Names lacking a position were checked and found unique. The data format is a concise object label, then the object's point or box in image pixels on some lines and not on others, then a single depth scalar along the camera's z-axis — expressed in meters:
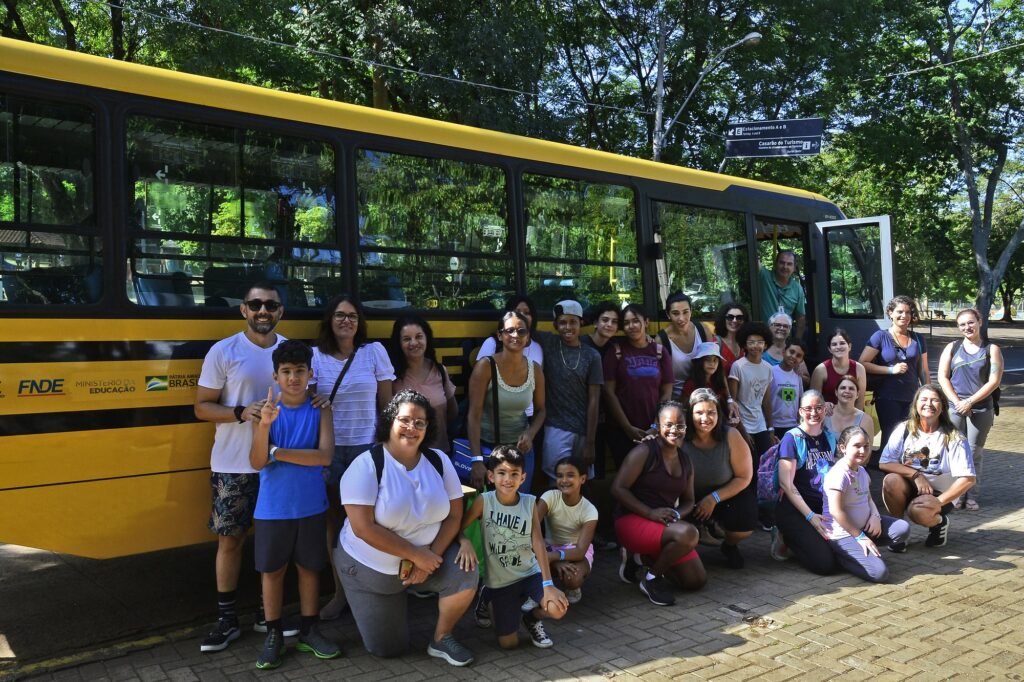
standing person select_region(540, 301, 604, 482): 5.86
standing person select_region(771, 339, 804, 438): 7.26
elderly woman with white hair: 7.36
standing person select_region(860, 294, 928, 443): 7.75
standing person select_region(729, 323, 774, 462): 6.79
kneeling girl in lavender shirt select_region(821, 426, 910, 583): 5.66
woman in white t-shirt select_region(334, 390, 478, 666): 4.16
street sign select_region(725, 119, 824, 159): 16.30
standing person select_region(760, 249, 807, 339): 8.54
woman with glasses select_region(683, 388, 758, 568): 5.66
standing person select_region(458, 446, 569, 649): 4.50
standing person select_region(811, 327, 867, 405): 7.52
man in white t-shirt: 4.45
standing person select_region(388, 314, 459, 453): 5.19
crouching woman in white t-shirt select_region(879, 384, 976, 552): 6.32
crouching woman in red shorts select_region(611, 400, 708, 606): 5.23
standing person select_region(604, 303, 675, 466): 6.18
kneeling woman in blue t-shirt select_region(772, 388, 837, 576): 5.84
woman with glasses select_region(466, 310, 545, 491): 5.43
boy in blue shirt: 4.26
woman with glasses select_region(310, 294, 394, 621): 4.85
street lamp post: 17.80
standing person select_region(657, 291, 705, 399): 6.57
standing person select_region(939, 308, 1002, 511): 7.74
